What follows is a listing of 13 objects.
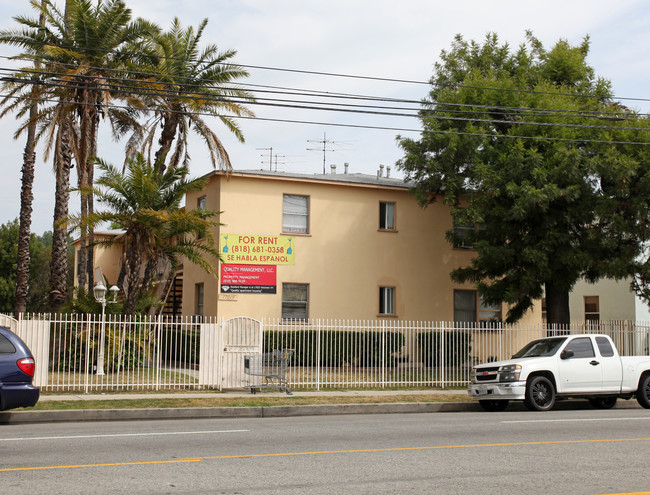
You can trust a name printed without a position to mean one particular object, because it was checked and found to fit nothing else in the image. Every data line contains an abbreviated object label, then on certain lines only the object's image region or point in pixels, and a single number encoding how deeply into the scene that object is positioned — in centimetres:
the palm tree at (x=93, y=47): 2491
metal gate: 1875
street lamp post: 1778
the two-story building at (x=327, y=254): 2672
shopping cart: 1827
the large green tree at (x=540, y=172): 2288
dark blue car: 1257
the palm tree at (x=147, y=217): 2119
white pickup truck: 1633
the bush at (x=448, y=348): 2155
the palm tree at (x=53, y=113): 2547
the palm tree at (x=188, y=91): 2750
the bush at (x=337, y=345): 2062
